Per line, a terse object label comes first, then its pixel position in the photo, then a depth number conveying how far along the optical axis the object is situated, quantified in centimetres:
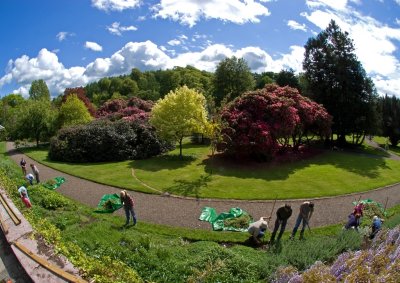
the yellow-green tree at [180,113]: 2977
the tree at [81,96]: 5512
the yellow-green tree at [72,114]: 4316
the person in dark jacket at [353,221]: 1494
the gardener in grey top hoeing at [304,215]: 1423
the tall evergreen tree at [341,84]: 3988
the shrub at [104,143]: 3173
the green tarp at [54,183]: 2148
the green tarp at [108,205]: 1716
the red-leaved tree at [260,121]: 2781
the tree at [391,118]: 4794
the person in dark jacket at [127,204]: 1497
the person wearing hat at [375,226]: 1401
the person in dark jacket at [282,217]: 1364
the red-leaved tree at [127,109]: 3939
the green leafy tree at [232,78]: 5541
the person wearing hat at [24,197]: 1442
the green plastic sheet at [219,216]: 1533
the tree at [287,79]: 5250
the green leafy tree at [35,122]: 4316
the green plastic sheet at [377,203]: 1825
